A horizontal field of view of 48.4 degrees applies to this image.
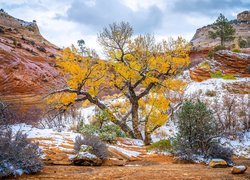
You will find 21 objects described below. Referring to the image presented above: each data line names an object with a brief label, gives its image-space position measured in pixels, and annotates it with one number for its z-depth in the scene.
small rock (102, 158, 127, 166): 7.04
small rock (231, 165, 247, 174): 5.39
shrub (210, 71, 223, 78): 24.83
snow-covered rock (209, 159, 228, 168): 6.73
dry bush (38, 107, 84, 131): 16.86
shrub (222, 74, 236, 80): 23.83
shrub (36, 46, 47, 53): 36.48
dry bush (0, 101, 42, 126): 19.23
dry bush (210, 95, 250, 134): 14.99
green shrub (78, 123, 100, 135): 11.39
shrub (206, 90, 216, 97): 20.89
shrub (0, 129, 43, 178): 4.75
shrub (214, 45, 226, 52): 33.68
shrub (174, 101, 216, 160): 8.47
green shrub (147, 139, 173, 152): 9.89
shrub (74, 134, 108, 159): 7.19
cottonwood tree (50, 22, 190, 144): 13.20
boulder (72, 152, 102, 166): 6.52
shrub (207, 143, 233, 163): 8.01
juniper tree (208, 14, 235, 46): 39.47
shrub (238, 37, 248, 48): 42.30
